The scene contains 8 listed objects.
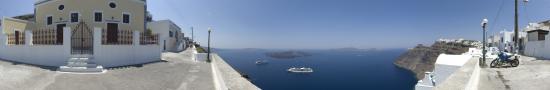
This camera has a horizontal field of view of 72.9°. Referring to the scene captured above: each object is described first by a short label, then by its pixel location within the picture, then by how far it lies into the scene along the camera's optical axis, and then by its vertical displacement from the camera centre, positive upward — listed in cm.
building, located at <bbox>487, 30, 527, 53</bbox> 3994 +47
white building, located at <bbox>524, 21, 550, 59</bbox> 2251 -11
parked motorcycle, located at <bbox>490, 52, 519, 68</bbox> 1847 -88
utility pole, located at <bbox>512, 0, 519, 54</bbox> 2794 +185
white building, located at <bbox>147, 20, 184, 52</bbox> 4081 +145
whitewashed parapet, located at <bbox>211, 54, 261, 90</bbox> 1334 -144
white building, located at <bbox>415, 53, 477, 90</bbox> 2291 -153
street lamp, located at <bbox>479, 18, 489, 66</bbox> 1913 +105
